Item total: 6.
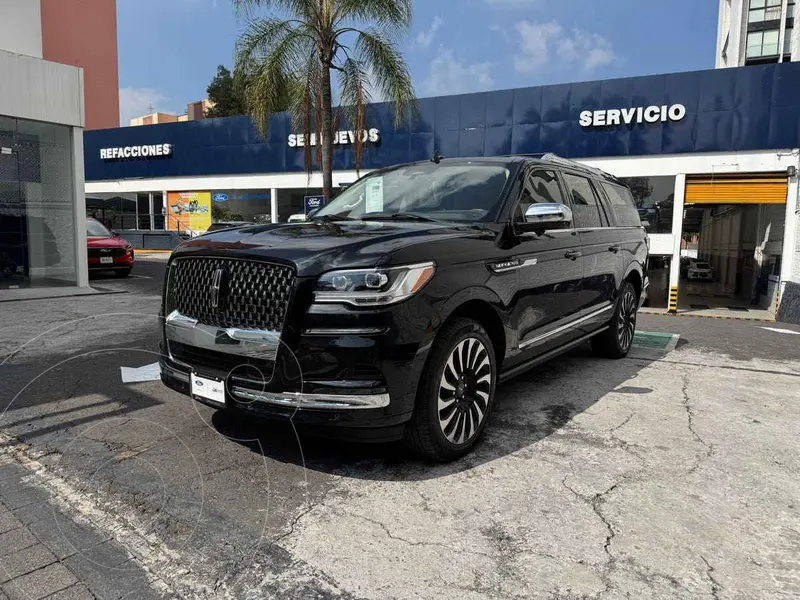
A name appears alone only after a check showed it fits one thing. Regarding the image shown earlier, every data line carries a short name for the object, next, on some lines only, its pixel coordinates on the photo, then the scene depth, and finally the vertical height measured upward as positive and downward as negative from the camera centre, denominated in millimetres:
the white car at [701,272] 28703 -1519
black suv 3043 -423
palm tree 13883 +3928
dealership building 15547 +2682
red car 15820 -725
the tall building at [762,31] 43031 +15078
